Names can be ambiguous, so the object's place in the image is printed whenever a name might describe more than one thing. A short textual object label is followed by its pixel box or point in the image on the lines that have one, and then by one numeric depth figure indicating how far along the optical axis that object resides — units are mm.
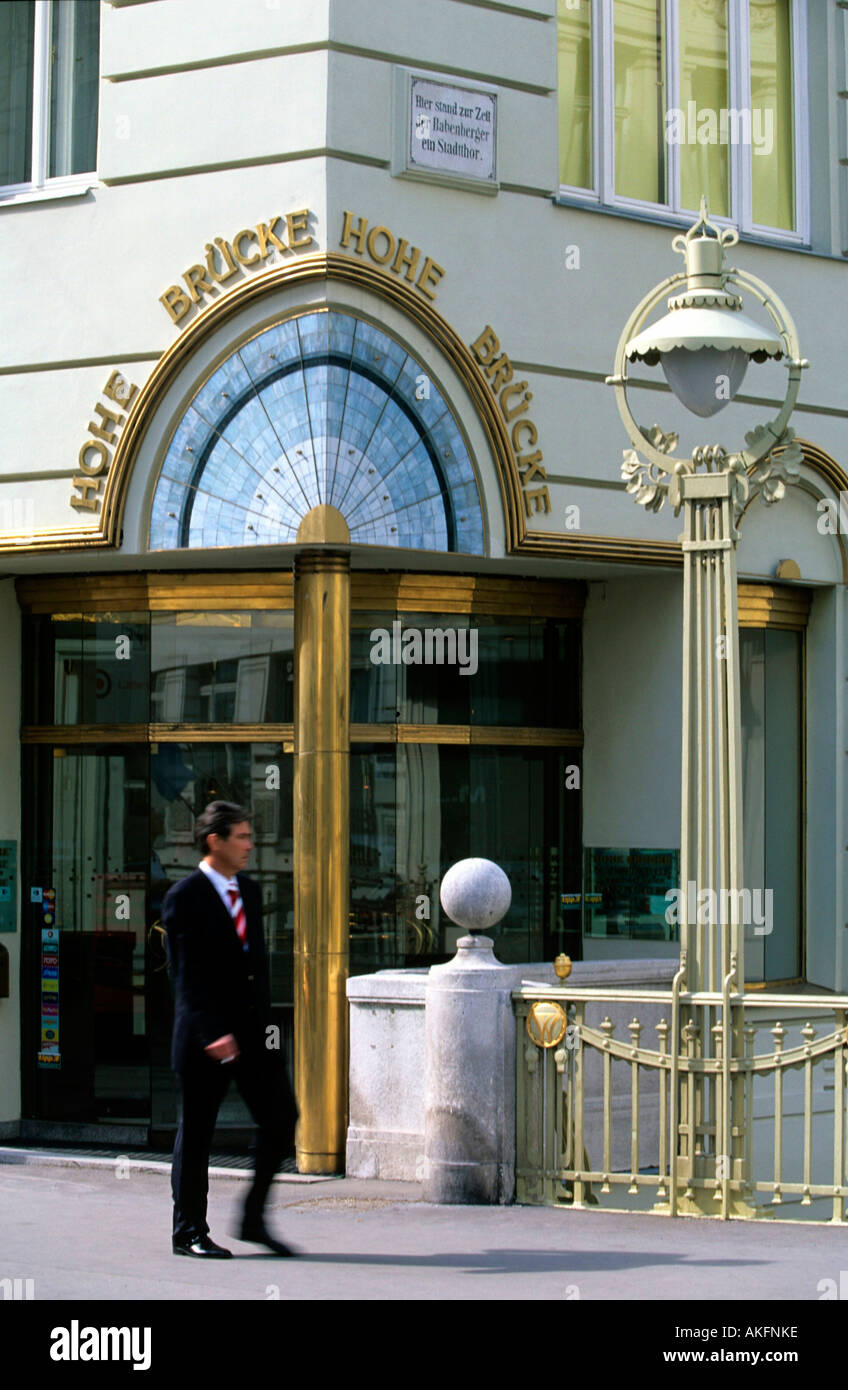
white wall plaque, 11453
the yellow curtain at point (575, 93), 12758
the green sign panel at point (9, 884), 12703
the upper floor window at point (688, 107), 12883
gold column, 11109
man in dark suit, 7676
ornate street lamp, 9359
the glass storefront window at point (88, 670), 12500
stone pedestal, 9727
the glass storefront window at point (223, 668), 12180
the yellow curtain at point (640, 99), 13133
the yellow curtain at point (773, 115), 13938
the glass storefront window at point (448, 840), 12234
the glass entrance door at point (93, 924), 12469
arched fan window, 11250
